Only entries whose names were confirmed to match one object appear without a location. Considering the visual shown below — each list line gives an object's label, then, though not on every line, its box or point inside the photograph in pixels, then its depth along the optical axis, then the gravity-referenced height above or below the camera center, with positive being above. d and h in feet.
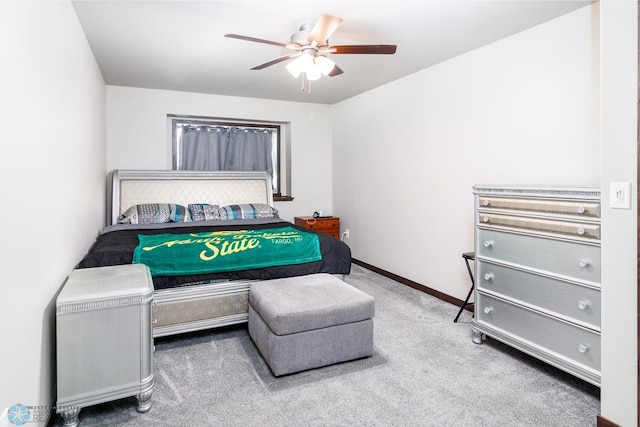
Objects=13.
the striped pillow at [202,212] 14.83 +0.01
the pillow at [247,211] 15.21 +0.04
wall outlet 18.62 -1.11
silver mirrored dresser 6.93 -1.29
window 17.42 +3.18
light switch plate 5.37 +0.23
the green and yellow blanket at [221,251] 9.05 -1.00
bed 9.04 -1.18
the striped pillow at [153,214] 13.87 -0.06
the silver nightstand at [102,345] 6.06 -2.21
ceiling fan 8.25 +3.83
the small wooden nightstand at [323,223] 17.80 -0.54
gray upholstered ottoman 7.66 -2.43
